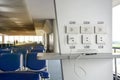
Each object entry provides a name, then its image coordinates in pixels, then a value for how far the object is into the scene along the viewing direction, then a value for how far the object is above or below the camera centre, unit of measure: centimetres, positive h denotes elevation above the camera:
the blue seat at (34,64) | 203 -48
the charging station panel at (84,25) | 103 +15
